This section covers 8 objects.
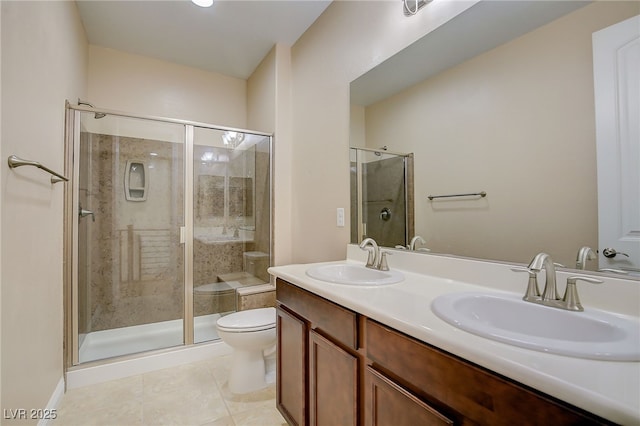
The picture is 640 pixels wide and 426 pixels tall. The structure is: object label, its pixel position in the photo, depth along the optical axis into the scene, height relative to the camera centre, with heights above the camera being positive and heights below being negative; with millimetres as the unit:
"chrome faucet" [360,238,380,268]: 1582 -187
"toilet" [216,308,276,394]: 1853 -814
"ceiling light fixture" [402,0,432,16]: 1445 +1044
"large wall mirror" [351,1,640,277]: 926 +330
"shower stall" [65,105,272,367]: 2293 -60
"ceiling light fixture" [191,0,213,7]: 2057 +1507
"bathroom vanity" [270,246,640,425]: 496 -336
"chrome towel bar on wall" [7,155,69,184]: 1107 +225
